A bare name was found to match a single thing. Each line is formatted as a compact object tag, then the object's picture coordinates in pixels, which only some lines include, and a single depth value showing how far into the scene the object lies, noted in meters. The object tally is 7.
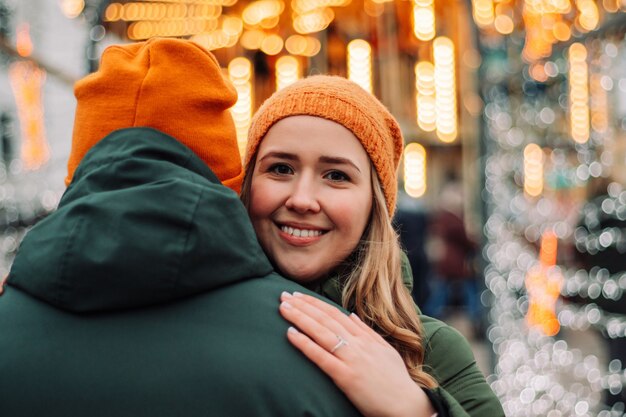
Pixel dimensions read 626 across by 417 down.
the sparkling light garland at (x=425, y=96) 9.99
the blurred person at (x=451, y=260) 8.73
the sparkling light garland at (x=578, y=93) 4.25
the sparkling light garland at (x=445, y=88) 9.63
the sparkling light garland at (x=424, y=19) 9.37
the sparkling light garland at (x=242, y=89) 9.13
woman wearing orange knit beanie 1.84
